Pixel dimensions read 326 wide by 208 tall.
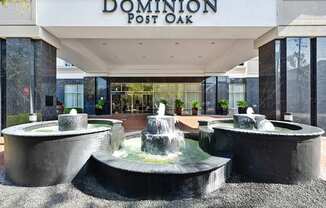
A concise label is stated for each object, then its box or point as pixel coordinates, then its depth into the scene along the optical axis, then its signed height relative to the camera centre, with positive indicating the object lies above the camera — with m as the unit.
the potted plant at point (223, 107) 20.61 -0.48
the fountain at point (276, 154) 4.44 -1.08
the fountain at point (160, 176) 3.90 -1.35
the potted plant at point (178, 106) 22.45 -0.42
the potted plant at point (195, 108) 21.78 -0.60
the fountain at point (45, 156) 4.41 -1.08
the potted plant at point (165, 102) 23.33 -0.01
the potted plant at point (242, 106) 20.63 -0.40
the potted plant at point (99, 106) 21.31 -0.43
